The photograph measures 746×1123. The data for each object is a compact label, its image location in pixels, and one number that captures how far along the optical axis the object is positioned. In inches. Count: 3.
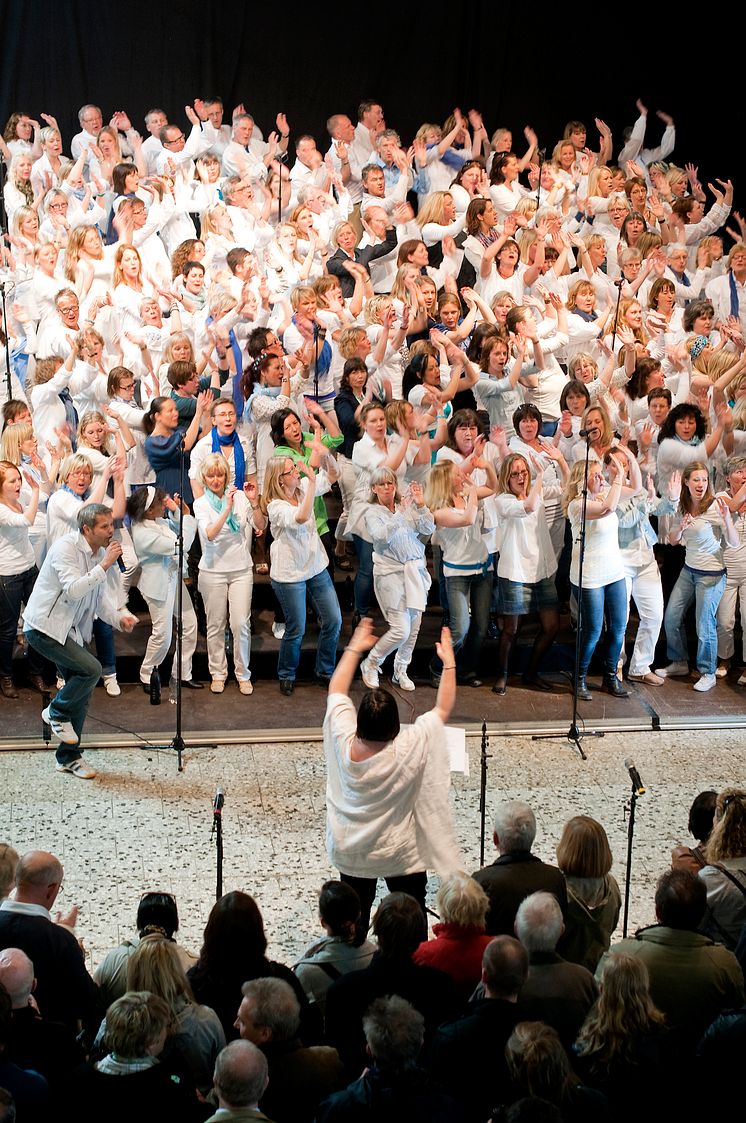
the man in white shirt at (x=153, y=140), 492.7
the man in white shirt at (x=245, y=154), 492.1
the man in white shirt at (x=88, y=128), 491.5
